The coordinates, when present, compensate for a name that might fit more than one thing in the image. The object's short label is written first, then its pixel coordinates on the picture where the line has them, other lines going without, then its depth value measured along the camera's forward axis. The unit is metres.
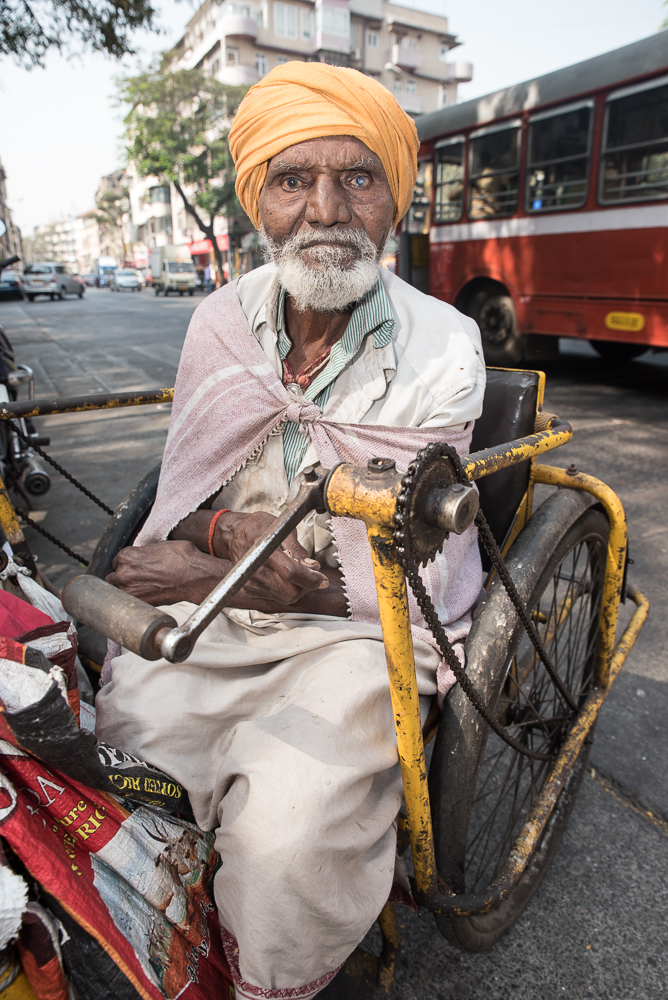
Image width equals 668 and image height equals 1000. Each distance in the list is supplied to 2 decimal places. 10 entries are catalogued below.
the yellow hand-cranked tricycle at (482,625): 0.77
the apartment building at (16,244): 76.38
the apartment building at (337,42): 38.78
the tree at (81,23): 7.44
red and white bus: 5.71
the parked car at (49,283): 30.39
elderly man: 0.96
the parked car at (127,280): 40.66
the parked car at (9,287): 20.09
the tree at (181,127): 29.31
